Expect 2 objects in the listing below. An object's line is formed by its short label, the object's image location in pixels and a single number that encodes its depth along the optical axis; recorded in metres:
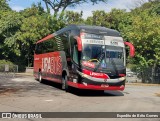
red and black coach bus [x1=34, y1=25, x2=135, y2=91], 18.91
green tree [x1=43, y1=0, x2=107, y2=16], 58.74
